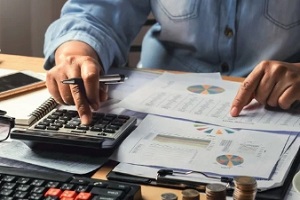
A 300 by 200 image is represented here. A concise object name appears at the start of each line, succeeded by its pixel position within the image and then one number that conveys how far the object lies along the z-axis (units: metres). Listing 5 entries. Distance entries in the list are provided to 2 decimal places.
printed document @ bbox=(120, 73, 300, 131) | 1.18
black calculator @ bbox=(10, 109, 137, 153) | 1.05
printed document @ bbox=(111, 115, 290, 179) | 1.02
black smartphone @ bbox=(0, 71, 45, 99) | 1.36
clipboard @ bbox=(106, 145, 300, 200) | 0.95
